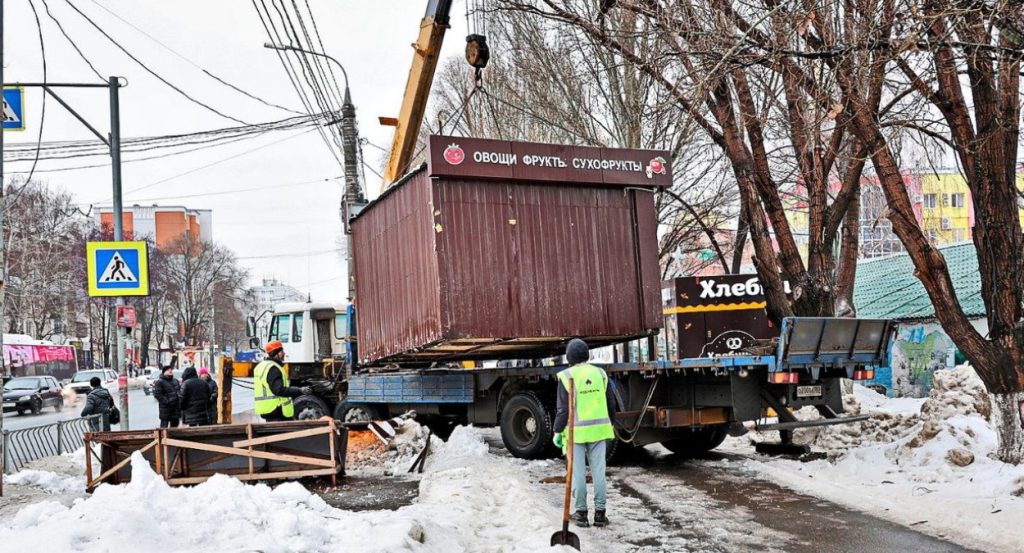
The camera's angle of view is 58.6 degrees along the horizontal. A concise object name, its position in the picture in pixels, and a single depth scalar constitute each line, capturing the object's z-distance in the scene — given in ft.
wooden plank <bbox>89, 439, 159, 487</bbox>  33.81
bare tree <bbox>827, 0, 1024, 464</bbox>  29.09
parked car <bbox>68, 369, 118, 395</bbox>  129.08
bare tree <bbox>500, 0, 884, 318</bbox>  28.14
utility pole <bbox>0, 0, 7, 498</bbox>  32.07
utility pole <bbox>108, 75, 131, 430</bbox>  54.70
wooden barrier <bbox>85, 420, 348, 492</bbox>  34.68
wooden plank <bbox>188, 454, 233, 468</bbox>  35.32
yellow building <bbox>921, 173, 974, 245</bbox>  156.87
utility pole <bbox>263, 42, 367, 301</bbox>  62.69
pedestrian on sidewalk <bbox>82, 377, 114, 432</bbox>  51.88
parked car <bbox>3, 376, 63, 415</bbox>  102.42
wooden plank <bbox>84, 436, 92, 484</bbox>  34.45
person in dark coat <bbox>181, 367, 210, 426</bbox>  48.14
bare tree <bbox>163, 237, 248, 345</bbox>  249.34
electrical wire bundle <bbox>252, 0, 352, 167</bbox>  44.96
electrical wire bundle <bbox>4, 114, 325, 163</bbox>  69.82
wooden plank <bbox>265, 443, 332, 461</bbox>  35.63
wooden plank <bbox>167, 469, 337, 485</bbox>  34.68
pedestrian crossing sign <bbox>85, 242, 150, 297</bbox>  44.37
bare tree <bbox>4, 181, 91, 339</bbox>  156.87
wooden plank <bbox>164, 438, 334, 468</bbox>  34.35
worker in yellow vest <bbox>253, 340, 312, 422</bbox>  38.73
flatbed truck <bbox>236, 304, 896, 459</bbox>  33.78
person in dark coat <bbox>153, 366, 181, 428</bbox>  49.85
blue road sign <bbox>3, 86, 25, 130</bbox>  38.37
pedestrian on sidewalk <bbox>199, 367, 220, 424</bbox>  49.86
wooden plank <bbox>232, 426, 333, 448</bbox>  34.96
